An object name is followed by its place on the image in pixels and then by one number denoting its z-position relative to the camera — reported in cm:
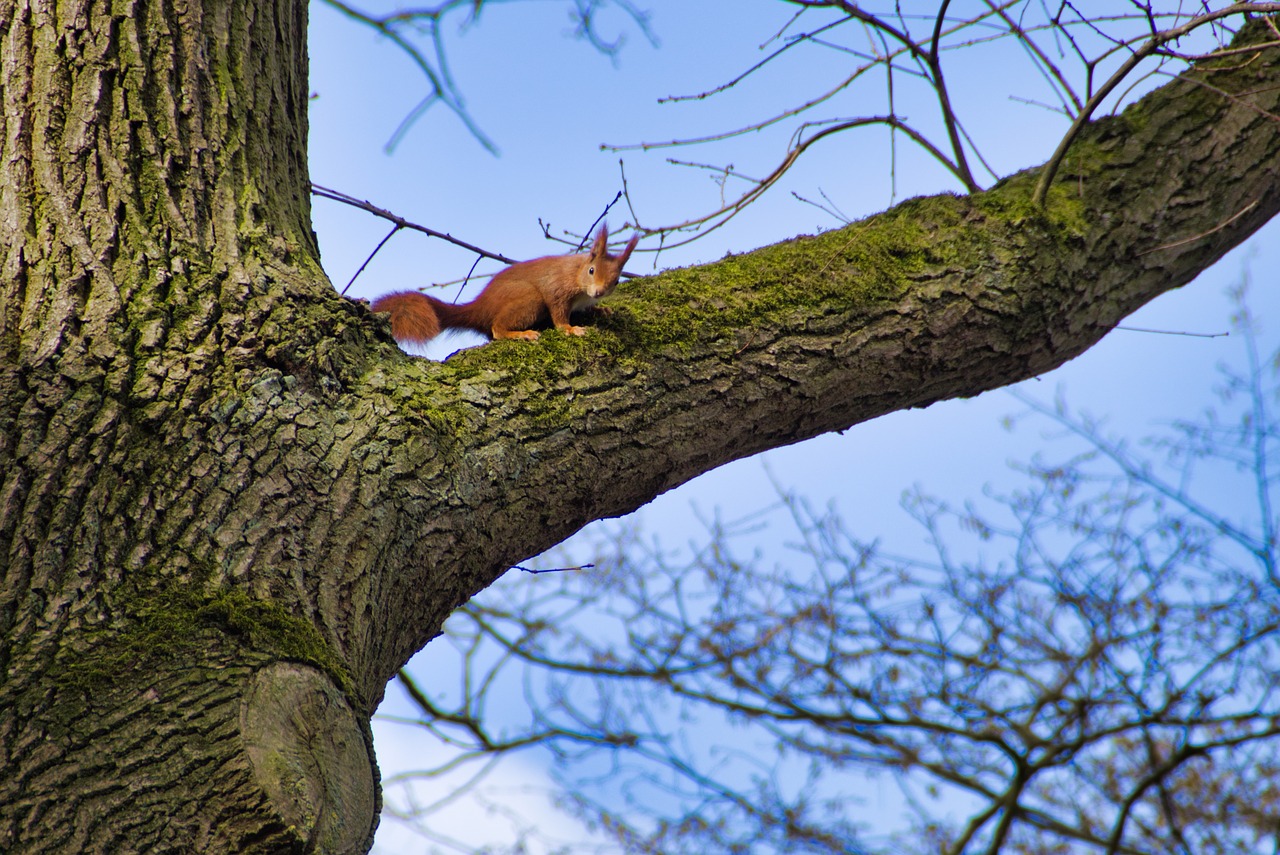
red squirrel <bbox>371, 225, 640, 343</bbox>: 1988
